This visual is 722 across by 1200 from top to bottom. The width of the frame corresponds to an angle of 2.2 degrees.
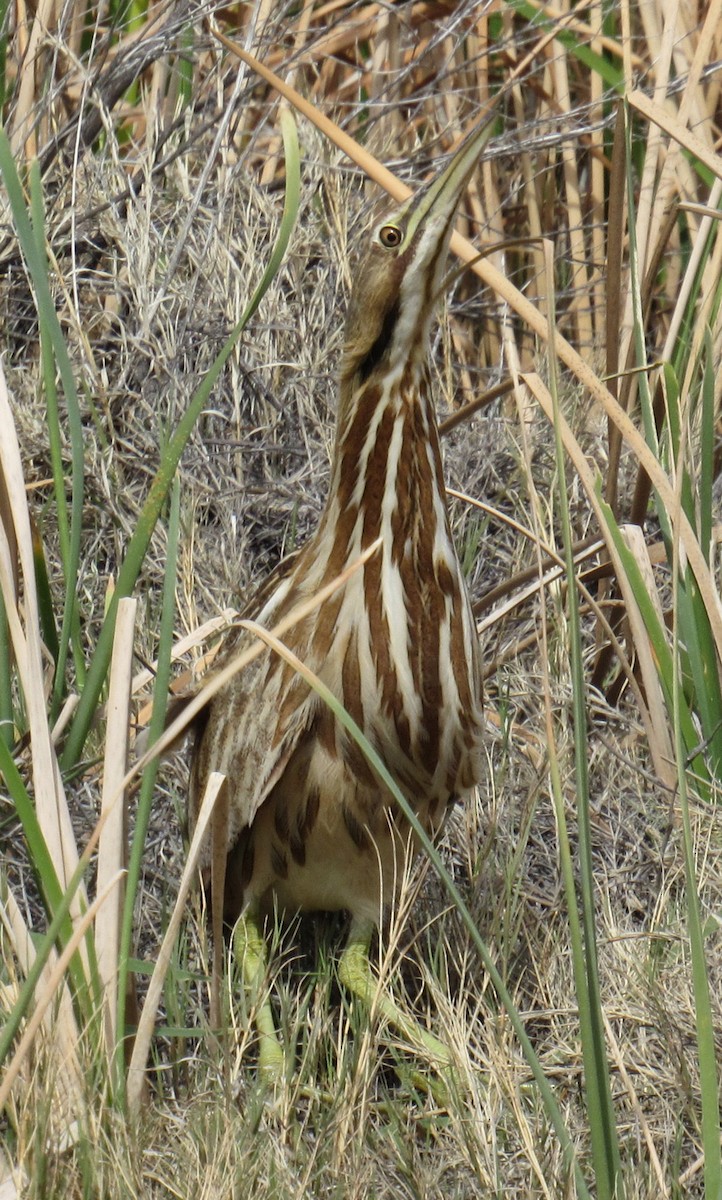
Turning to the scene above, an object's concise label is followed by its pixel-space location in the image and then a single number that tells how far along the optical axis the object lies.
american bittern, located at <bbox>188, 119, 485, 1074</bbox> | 11.20
